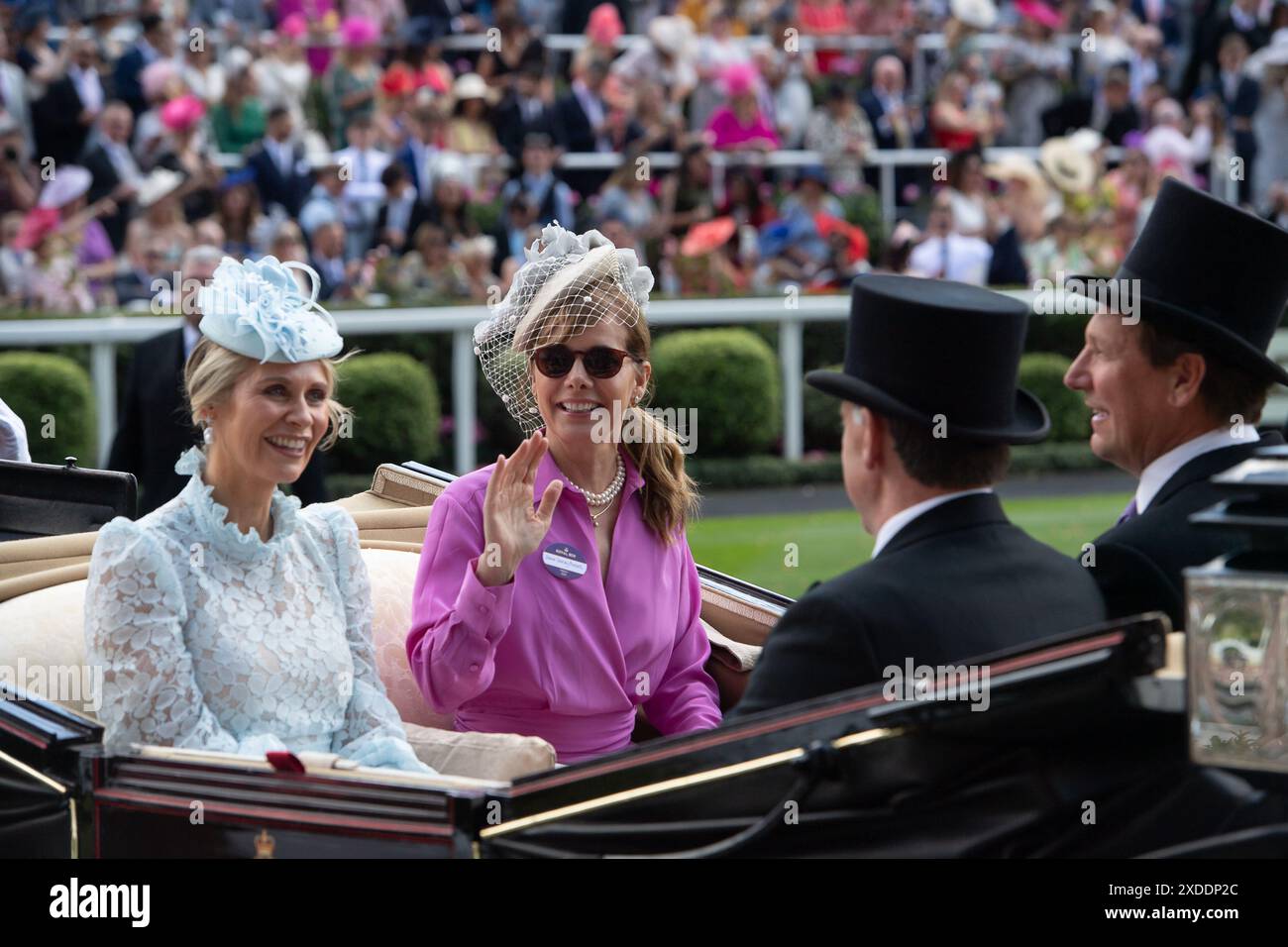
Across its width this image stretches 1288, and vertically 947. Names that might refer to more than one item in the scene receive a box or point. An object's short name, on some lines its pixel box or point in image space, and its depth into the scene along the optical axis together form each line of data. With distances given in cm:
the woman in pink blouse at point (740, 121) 1434
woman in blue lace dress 322
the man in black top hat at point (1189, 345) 326
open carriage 243
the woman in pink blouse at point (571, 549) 344
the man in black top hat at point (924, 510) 270
